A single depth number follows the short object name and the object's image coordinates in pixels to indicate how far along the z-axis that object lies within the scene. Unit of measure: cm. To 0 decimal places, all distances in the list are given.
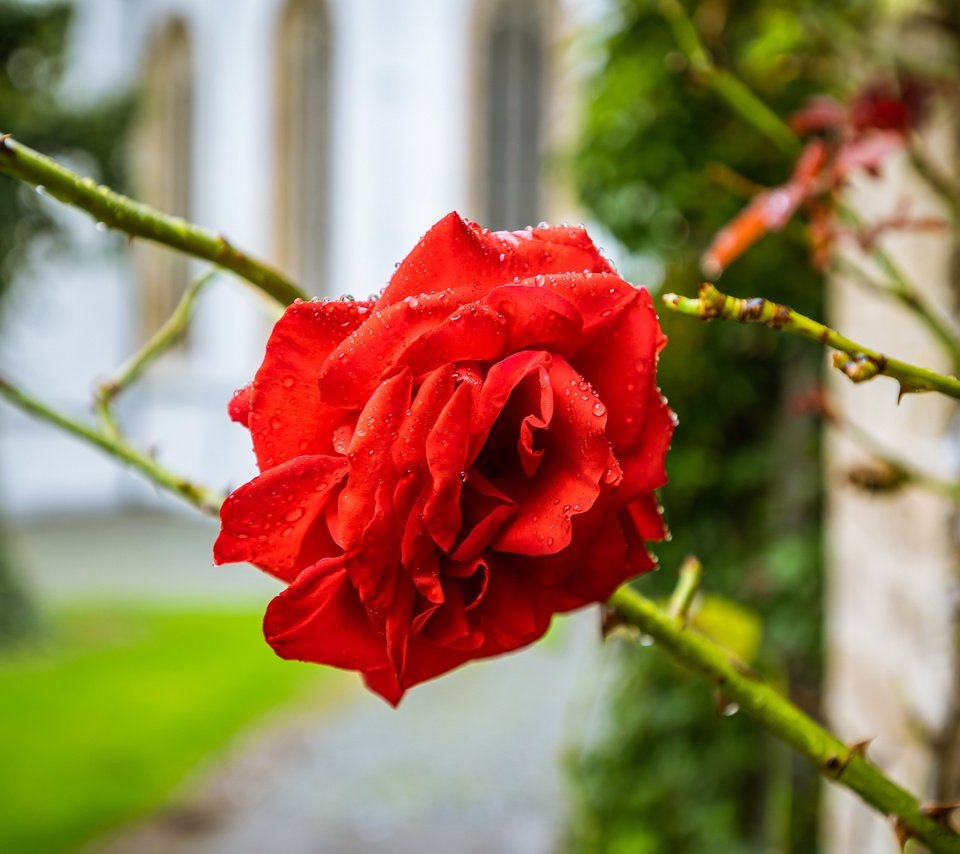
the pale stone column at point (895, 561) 83
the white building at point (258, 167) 837
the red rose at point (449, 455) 24
